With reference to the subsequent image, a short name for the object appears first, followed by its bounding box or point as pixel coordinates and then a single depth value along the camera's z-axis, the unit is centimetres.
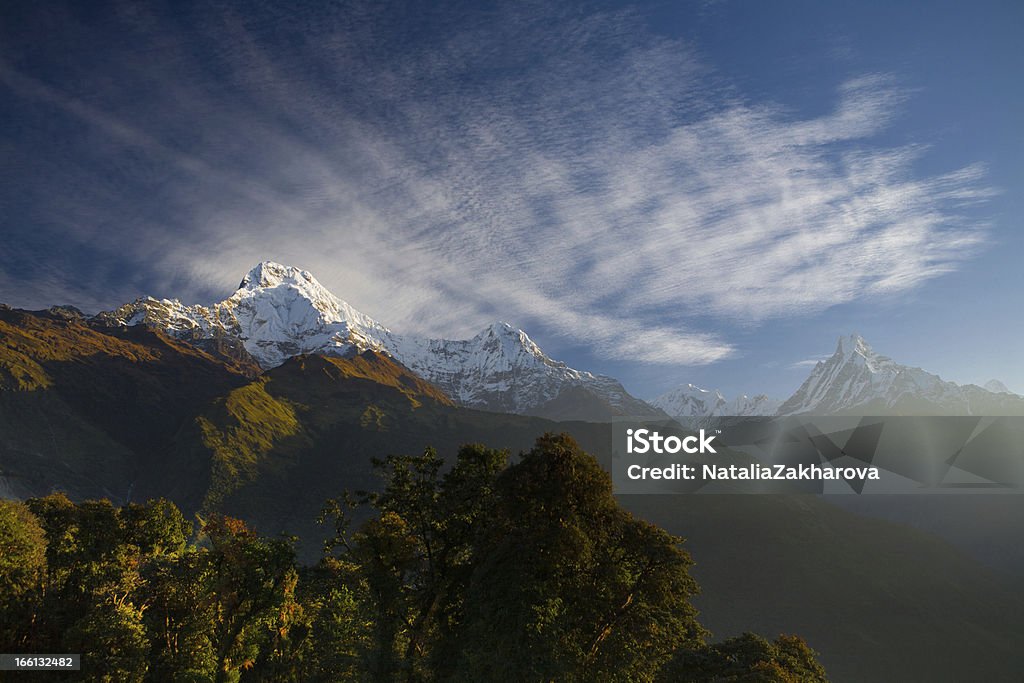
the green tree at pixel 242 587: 4309
